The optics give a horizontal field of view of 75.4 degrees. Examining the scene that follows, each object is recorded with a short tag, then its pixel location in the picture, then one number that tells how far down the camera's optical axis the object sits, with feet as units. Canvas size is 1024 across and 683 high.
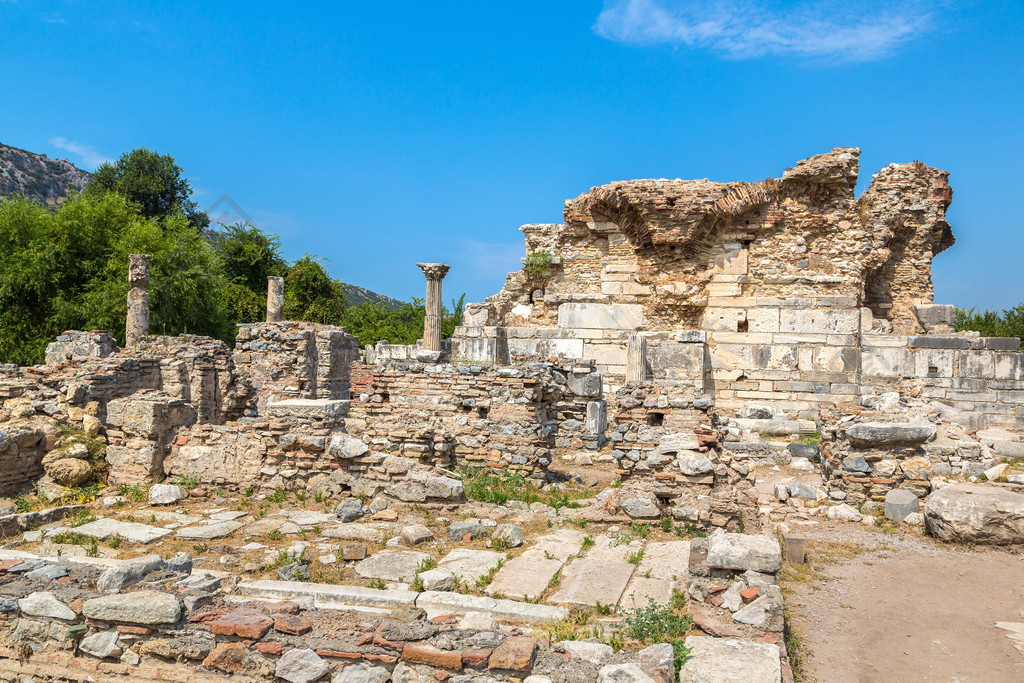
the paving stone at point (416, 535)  17.85
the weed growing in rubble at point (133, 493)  22.26
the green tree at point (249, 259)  104.63
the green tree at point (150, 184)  109.81
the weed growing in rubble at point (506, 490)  22.86
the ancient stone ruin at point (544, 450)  12.53
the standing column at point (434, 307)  51.60
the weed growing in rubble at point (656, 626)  12.03
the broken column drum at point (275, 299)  75.05
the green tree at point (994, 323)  88.33
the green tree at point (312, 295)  105.70
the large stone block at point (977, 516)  19.88
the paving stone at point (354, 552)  16.65
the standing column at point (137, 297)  55.42
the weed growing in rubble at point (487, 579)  14.76
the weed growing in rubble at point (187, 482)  23.02
